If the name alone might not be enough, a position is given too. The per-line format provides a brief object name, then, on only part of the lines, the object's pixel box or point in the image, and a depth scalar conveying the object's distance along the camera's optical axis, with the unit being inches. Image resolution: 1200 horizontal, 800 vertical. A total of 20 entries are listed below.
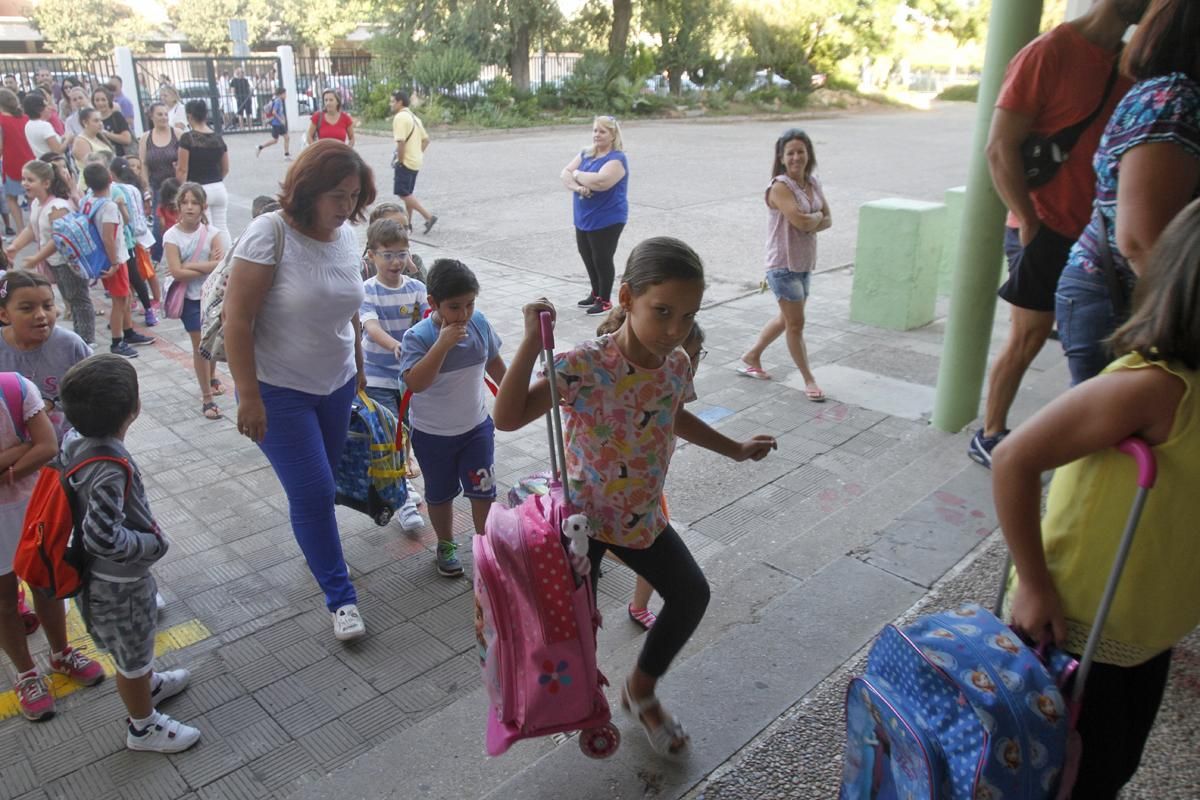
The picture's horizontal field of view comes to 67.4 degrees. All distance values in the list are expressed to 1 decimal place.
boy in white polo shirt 137.2
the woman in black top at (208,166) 328.5
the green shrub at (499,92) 1120.8
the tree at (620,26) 1282.0
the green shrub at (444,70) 1096.8
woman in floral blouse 108.7
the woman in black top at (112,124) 449.4
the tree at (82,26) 1861.5
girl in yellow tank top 63.0
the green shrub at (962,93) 1775.3
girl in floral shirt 93.4
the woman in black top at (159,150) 361.4
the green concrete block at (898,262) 288.0
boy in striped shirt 164.6
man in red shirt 154.9
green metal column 189.9
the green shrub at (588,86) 1207.6
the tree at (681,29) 1307.8
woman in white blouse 124.5
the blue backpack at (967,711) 64.6
